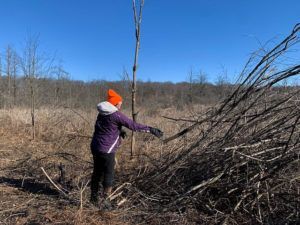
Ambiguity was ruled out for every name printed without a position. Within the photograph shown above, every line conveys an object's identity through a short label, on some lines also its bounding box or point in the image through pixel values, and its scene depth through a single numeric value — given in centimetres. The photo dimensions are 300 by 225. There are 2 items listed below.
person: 283
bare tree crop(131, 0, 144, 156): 448
